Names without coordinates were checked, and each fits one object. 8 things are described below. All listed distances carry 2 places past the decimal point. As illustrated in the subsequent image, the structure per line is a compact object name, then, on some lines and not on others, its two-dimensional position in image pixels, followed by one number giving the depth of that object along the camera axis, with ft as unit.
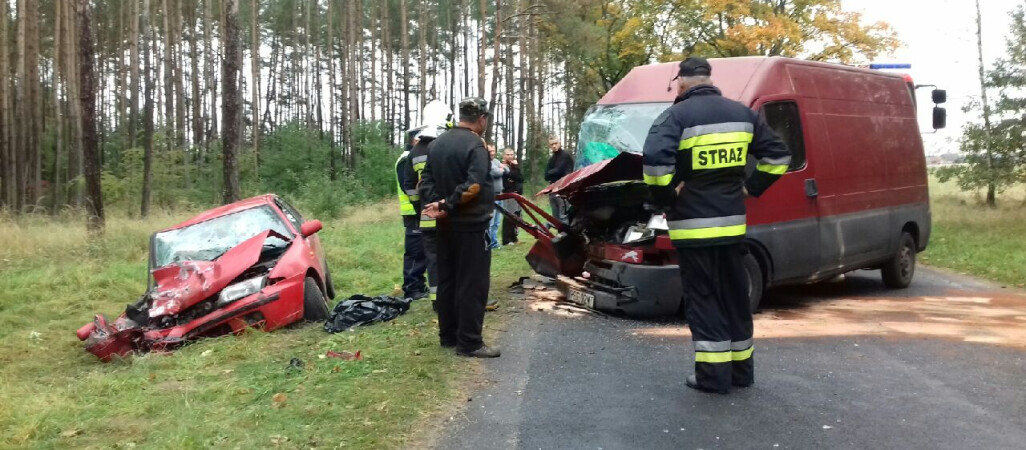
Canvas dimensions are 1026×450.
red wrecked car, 22.43
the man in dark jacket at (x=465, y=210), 18.44
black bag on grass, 23.08
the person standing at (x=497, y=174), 20.44
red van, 23.20
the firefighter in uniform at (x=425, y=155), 23.02
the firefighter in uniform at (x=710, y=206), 15.06
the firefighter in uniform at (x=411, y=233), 24.94
